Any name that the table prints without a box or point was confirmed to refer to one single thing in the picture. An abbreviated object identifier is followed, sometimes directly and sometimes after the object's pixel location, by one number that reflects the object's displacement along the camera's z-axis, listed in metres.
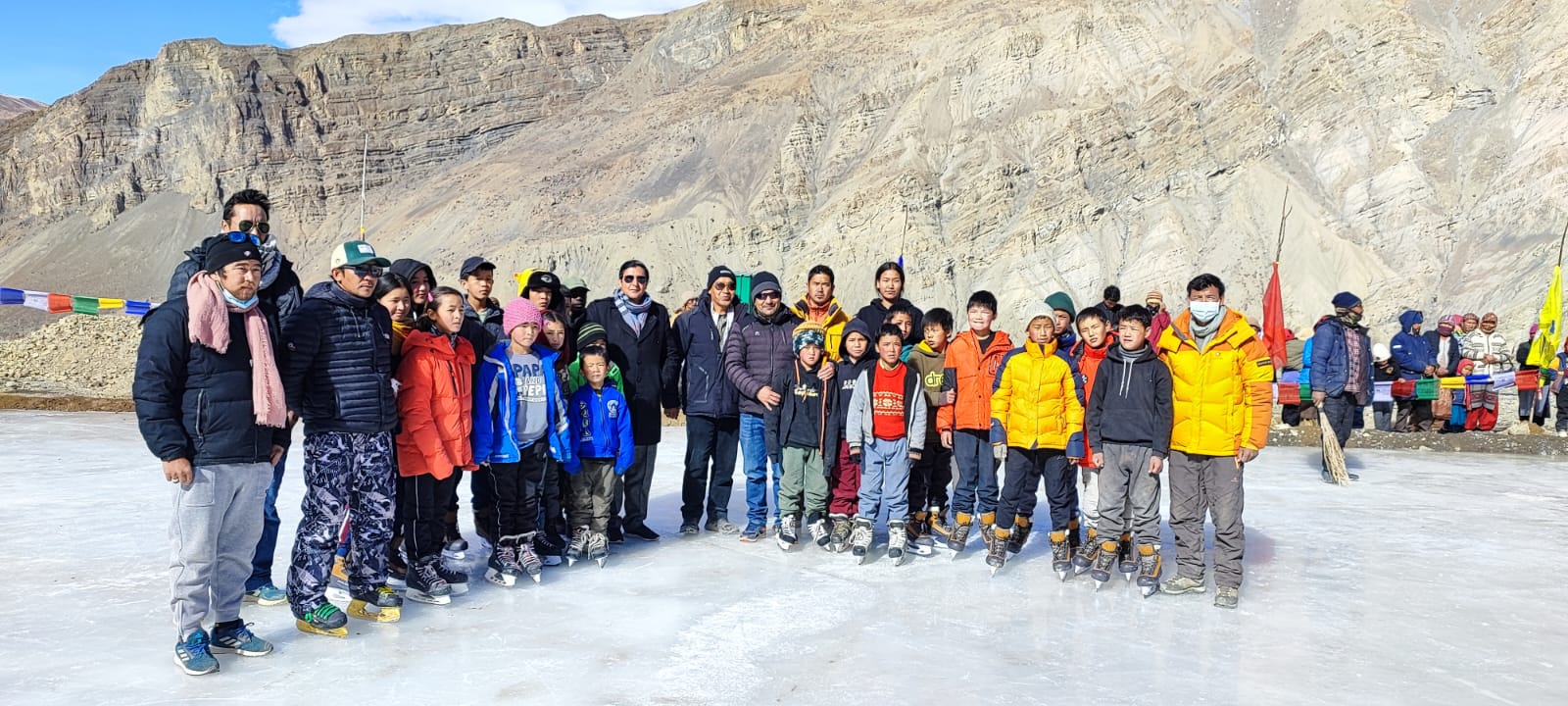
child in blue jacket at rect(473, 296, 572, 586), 5.83
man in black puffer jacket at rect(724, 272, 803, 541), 7.08
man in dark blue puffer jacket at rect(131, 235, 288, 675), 4.15
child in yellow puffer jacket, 6.42
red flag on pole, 11.65
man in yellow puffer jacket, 5.77
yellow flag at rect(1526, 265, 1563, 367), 13.31
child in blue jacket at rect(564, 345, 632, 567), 6.44
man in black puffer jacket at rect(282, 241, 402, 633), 4.83
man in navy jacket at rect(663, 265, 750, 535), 7.25
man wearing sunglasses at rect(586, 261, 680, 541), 6.93
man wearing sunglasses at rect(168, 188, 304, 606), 4.71
